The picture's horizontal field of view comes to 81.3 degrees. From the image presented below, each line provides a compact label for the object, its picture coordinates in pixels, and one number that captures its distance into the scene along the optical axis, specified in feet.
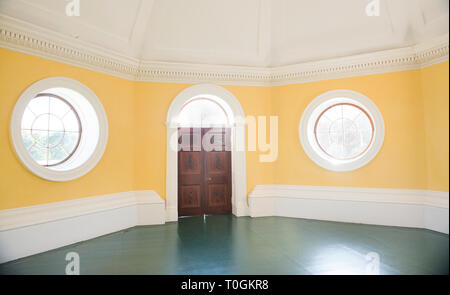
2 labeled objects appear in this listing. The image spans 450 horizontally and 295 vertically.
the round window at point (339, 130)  18.75
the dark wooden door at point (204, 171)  21.24
